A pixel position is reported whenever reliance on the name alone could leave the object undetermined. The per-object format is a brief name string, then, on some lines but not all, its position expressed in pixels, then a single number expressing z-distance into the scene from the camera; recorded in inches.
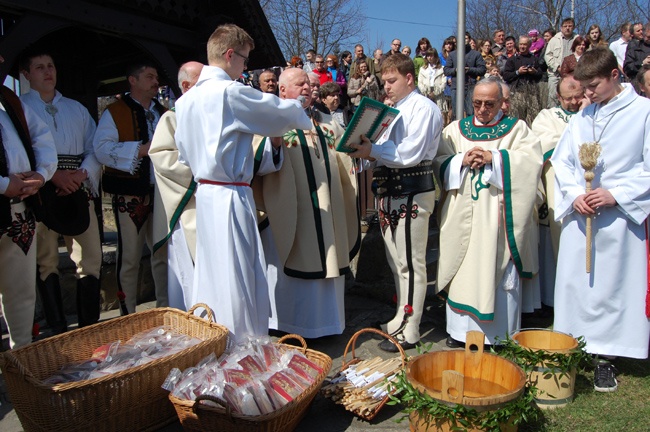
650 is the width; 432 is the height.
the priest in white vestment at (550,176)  193.5
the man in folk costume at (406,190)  162.9
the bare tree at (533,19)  1043.9
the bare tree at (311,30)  979.9
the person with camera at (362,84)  462.9
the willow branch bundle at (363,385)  126.6
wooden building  159.2
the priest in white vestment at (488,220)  164.9
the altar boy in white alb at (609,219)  144.3
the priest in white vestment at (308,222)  169.5
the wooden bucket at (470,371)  113.3
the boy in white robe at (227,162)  136.7
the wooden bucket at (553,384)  130.6
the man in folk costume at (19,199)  137.9
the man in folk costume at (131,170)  176.6
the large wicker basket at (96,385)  108.6
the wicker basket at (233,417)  108.7
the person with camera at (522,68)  400.8
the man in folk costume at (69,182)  168.9
